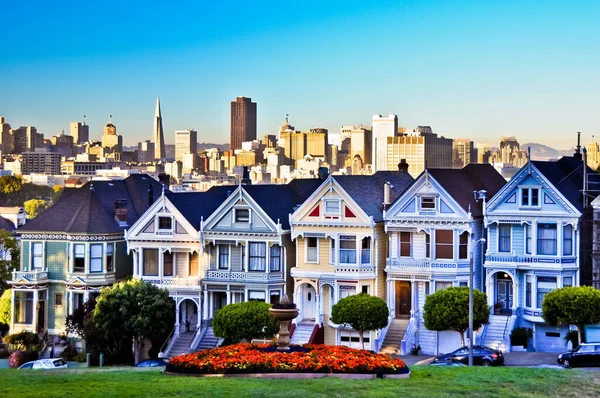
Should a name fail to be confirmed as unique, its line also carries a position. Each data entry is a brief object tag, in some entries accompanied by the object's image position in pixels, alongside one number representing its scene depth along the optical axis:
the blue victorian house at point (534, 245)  55.66
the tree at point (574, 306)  52.78
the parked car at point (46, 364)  55.55
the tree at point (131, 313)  60.31
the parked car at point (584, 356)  45.31
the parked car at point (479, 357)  49.66
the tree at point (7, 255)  80.33
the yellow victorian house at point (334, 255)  59.34
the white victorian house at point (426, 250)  57.53
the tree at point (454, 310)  54.53
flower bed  38.38
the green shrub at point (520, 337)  55.56
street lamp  46.91
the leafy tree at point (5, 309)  66.94
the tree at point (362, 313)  56.62
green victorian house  65.12
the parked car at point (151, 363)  54.04
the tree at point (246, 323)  57.62
